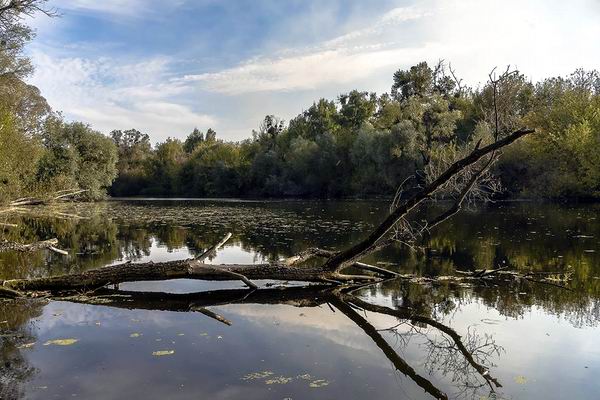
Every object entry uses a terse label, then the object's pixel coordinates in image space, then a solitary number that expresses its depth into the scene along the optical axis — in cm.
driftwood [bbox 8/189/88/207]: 1817
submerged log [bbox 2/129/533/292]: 1045
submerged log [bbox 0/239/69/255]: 1230
